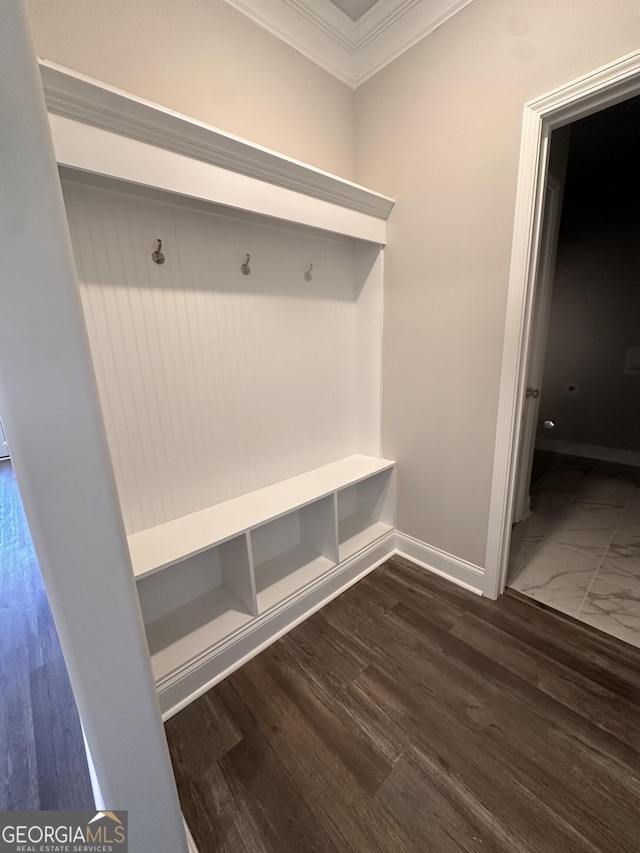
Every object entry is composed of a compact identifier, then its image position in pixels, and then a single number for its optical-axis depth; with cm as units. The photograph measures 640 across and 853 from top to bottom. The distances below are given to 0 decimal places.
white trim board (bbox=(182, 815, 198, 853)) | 89
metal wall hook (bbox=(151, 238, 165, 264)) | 131
